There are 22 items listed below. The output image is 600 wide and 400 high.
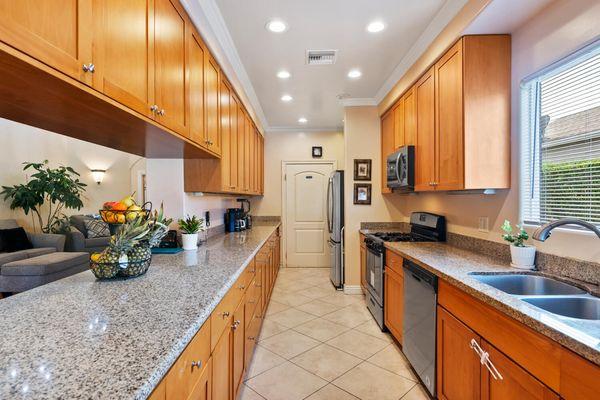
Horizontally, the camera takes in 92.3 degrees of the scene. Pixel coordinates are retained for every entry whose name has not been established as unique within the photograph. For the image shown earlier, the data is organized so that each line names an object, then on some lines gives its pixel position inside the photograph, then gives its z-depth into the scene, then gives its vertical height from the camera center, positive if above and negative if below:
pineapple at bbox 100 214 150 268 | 1.36 -0.21
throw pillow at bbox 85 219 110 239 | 5.33 -0.56
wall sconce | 4.72 +0.38
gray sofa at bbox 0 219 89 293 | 2.90 -0.74
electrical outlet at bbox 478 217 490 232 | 2.21 -0.20
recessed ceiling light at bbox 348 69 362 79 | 3.18 +1.41
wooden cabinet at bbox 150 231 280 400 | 0.86 -0.66
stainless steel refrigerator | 4.20 -0.33
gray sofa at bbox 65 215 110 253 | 4.71 -0.72
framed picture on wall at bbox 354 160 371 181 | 4.08 +0.41
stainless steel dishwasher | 1.86 -0.87
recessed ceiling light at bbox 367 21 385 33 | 2.30 +1.41
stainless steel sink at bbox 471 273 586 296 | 1.57 -0.48
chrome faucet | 1.26 -0.13
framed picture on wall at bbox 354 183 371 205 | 4.08 +0.11
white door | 5.63 -0.30
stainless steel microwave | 2.94 +0.32
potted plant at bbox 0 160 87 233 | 3.98 +0.07
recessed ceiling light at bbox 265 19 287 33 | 2.30 +1.41
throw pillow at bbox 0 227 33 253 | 3.78 -0.57
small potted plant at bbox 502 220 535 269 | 1.72 -0.31
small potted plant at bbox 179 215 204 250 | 2.32 -0.28
